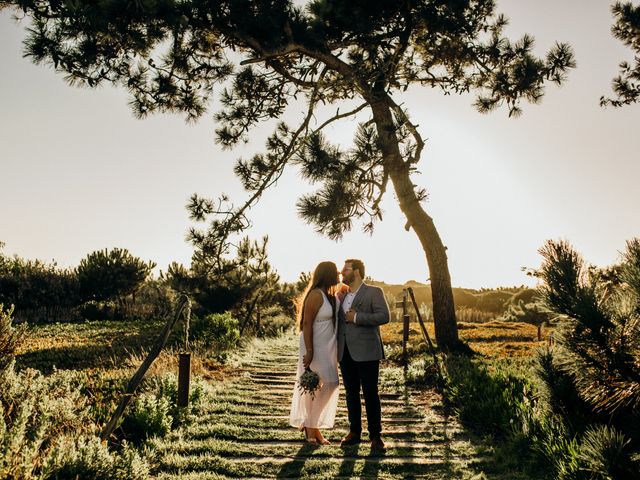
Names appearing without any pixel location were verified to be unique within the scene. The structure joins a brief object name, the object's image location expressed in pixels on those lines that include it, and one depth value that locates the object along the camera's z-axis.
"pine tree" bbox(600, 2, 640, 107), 10.21
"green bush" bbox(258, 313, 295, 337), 18.73
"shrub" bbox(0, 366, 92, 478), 3.21
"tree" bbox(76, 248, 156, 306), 23.34
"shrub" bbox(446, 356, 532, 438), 5.61
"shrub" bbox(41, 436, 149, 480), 3.57
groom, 5.23
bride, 5.35
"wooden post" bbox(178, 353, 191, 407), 6.09
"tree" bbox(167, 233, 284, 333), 16.81
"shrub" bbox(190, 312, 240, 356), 12.73
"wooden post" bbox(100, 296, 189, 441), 4.50
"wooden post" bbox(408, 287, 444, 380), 8.11
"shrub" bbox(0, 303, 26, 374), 5.62
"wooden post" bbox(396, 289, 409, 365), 10.12
